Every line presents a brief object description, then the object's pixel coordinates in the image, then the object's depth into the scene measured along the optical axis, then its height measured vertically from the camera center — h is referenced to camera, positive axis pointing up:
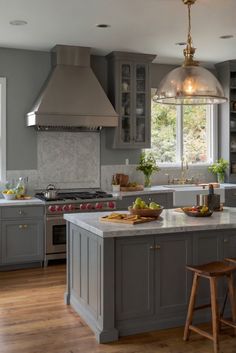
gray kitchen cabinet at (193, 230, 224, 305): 3.97 -0.69
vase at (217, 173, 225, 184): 7.71 -0.13
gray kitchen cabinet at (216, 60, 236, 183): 7.57 +0.84
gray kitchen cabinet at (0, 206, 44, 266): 5.84 -0.82
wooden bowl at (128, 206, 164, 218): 4.05 -0.36
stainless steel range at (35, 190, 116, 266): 6.02 -0.54
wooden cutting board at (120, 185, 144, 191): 6.72 -0.26
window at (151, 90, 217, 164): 7.59 +0.60
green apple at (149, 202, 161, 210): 4.09 -0.32
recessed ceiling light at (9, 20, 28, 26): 5.14 +1.63
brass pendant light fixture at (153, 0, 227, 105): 3.84 +0.71
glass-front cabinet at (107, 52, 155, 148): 6.75 +1.08
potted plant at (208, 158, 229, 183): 7.67 +0.03
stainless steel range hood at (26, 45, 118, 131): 6.13 +0.96
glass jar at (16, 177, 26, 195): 6.23 -0.24
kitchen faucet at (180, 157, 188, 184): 7.62 -0.02
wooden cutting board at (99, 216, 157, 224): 3.82 -0.41
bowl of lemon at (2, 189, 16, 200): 6.07 -0.32
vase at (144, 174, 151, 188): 7.16 -0.17
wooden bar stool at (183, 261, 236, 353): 3.44 -0.94
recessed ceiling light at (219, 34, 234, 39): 5.80 +1.67
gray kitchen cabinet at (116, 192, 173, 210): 6.48 -0.42
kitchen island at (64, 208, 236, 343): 3.65 -0.79
